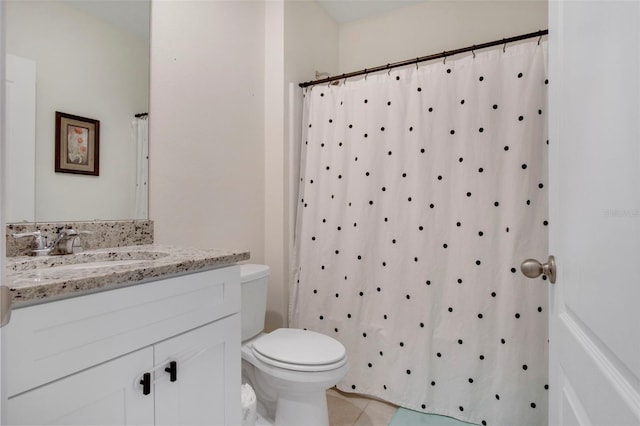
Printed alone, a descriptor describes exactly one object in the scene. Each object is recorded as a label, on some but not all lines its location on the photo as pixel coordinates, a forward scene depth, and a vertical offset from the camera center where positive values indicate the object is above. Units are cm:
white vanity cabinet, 66 -34
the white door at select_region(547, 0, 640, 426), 45 +1
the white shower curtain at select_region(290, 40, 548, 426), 153 -9
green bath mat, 167 -103
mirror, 112 +44
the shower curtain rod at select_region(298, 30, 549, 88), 152 +80
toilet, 140 -64
